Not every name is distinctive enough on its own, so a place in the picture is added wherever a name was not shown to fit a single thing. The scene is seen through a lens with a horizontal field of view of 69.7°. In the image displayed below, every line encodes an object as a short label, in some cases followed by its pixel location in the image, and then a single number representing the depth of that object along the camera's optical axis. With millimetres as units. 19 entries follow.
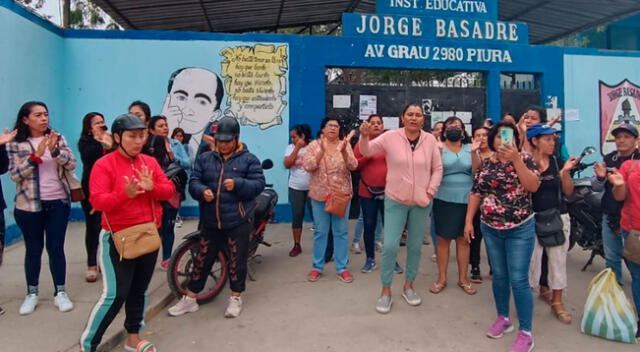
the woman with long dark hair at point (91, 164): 4262
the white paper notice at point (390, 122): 8219
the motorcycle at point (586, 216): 5043
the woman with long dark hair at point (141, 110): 4570
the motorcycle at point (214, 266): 4230
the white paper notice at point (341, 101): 8070
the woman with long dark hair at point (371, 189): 5109
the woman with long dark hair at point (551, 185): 3590
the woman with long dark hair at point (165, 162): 4707
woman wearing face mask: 4508
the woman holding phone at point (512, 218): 3342
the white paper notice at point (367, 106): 8125
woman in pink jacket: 4051
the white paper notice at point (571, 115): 8727
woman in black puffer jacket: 3931
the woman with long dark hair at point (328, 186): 4812
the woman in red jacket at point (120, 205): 2973
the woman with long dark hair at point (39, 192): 3828
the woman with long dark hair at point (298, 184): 5770
